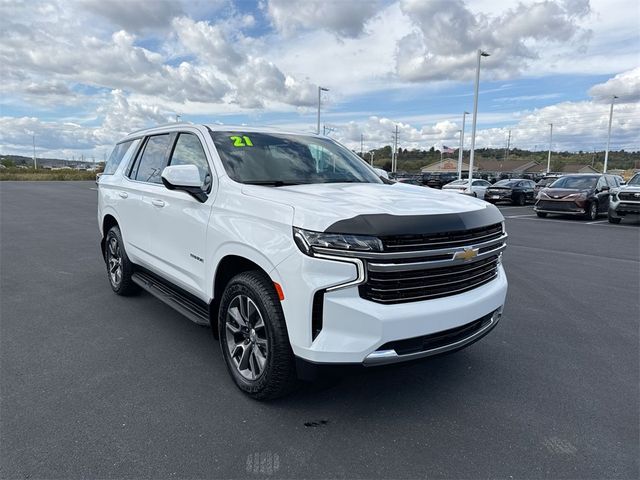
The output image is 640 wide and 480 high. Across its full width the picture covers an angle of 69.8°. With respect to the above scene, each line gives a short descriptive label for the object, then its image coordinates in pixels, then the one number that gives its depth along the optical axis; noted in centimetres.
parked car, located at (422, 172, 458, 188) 3856
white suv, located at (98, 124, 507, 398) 258
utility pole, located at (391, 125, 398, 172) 8551
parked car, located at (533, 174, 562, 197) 2557
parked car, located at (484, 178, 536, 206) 2469
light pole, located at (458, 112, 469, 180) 3881
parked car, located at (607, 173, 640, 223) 1513
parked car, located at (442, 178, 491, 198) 2612
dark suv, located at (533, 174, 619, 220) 1650
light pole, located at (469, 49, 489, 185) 2648
